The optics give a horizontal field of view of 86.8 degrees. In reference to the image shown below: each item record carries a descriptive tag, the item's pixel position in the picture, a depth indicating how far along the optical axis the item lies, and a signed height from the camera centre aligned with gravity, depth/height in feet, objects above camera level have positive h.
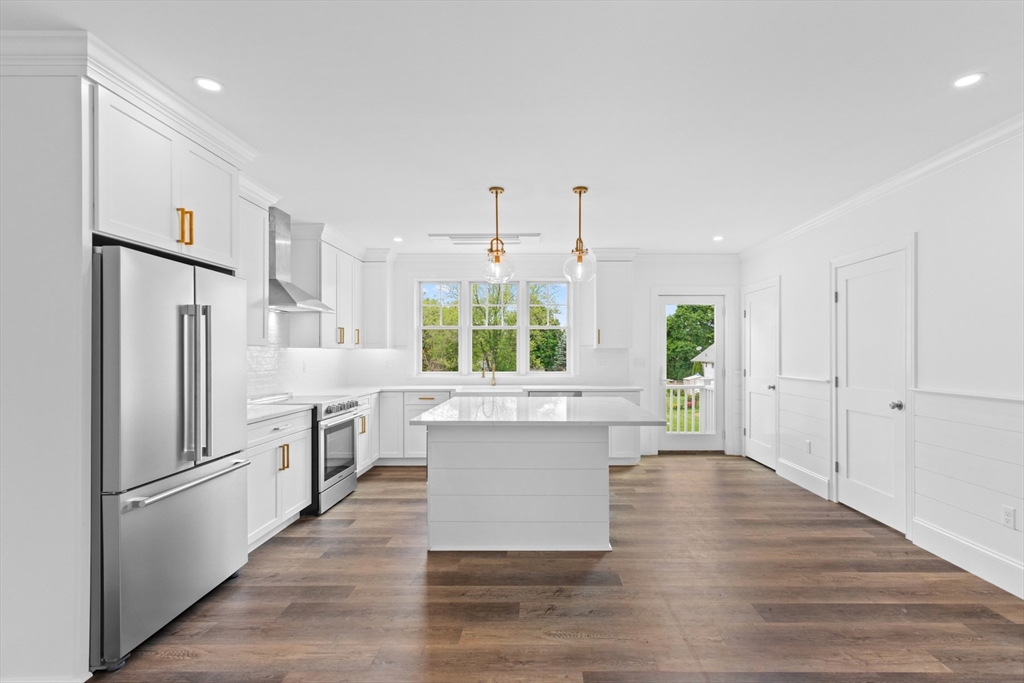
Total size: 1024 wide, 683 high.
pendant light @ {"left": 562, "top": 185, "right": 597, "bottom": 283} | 11.86 +1.75
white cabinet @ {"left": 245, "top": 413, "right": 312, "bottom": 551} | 11.51 -2.99
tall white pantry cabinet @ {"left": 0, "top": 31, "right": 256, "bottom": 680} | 6.88 +0.26
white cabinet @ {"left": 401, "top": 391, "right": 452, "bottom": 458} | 20.08 -2.57
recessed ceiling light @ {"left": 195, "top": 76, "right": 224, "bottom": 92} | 8.01 +3.93
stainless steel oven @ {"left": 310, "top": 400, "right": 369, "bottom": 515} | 14.37 -3.27
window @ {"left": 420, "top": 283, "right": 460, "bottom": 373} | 22.48 +0.65
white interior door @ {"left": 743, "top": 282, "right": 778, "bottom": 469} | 19.27 -1.05
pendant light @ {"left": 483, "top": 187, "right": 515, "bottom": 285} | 12.16 +1.77
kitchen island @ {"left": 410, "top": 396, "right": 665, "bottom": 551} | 11.53 -3.04
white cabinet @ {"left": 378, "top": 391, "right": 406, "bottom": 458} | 20.21 -2.89
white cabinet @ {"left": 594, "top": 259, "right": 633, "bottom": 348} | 21.31 +1.51
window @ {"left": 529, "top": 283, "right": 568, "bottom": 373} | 22.49 +0.72
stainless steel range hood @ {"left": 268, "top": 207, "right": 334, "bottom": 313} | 14.74 +1.93
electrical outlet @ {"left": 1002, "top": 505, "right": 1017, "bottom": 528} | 9.57 -3.10
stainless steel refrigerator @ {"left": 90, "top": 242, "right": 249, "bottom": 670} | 7.18 -1.43
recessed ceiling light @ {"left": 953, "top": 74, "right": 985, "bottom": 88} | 7.98 +3.92
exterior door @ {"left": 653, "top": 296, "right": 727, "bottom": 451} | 22.34 -1.20
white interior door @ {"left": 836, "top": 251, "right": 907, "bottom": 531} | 12.66 -1.08
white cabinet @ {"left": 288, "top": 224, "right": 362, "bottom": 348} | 17.12 +2.00
